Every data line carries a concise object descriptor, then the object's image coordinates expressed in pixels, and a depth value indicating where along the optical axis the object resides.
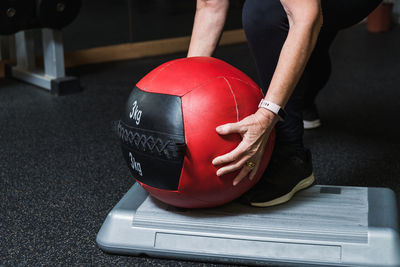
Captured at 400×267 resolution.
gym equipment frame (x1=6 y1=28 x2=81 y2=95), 2.69
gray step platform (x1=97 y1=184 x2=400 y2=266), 1.07
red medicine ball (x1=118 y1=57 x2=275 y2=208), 1.08
